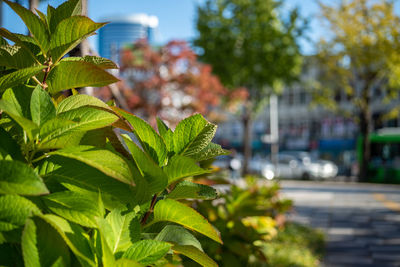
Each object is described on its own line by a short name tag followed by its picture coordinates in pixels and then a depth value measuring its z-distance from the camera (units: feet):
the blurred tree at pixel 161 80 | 48.57
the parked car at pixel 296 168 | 92.32
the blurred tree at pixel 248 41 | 79.41
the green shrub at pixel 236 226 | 6.41
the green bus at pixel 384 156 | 79.41
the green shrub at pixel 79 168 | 1.79
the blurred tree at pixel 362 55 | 73.77
